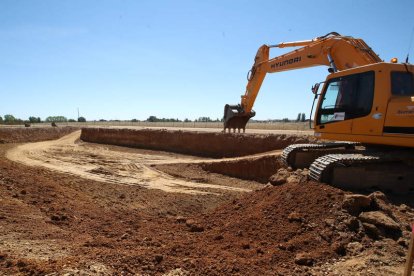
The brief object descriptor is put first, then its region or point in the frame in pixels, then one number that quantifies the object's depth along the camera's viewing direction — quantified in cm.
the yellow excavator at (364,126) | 730
